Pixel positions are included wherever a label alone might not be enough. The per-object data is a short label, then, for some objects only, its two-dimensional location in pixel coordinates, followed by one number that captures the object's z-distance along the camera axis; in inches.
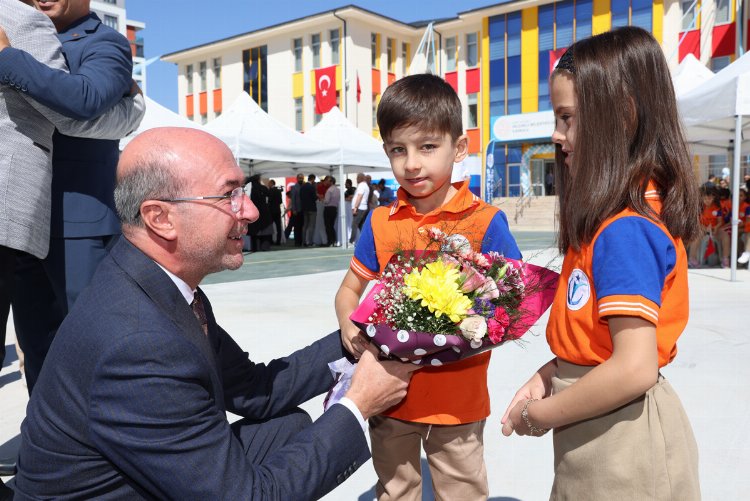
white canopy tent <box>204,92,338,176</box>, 467.2
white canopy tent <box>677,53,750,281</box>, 295.4
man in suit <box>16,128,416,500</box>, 50.7
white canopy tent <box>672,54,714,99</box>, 449.1
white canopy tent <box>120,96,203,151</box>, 378.6
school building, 1086.4
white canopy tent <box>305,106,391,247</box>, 562.7
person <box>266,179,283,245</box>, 628.2
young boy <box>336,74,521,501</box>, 75.4
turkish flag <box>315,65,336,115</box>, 1106.7
